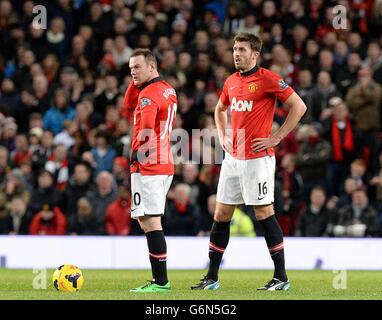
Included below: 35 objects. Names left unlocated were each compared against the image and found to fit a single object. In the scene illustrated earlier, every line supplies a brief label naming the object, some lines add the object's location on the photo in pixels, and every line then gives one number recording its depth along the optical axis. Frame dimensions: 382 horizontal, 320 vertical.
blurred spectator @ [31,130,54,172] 20.05
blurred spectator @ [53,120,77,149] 20.64
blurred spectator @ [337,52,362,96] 21.03
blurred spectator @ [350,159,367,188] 19.14
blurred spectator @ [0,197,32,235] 18.72
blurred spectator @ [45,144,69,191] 19.83
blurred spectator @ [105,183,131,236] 18.58
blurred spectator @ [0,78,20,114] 21.64
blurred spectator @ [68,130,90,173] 19.92
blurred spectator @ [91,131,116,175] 19.84
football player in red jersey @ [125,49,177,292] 11.56
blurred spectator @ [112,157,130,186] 19.38
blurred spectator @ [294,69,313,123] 20.52
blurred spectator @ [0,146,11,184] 19.78
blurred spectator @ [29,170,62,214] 18.92
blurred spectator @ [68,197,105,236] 18.55
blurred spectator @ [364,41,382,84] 21.11
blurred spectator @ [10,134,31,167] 20.17
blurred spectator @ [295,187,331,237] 18.52
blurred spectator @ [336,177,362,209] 18.77
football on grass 11.81
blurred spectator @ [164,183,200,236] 18.36
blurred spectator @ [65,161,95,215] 19.12
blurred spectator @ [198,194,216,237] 18.42
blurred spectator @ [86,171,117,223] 18.81
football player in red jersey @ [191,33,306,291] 11.95
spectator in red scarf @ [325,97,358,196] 19.70
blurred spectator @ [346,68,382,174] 19.88
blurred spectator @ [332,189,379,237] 18.34
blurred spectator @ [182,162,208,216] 18.97
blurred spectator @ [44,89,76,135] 21.06
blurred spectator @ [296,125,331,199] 19.48
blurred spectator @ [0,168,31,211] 19.17
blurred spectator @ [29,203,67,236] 18.53
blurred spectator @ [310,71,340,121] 20.48
